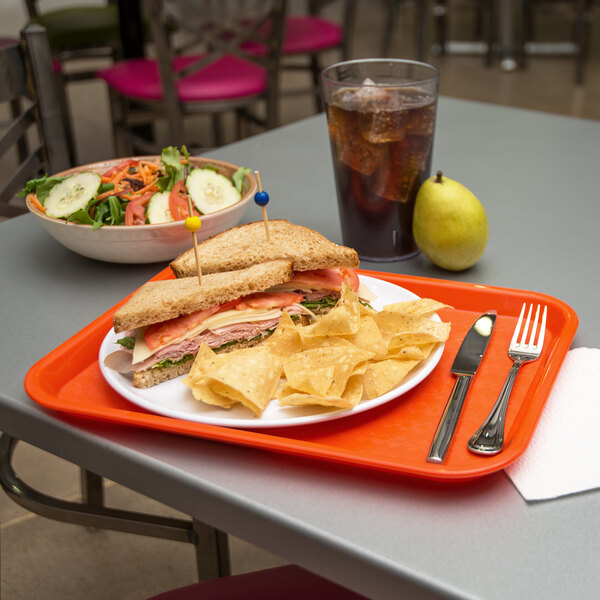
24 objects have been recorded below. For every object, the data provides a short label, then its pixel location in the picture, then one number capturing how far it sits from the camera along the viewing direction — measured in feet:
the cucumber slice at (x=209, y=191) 3.60
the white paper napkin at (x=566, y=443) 2.05
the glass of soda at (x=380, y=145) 3.34
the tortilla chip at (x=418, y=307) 2.73
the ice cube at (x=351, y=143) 3.37
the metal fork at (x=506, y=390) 2.17
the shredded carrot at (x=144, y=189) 3.66
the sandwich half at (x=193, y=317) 2.53
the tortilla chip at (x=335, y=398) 2.21
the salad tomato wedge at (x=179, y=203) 3.50
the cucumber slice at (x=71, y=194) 3.48
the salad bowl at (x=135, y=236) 3.32
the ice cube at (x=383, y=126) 3.31
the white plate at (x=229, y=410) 2.24
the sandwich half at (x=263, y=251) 2.85
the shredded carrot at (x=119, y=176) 3.77
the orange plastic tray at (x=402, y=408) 2.13
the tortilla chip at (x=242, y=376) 2.24
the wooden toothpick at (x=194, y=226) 2.69
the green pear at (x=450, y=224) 3.29
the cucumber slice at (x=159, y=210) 3.47
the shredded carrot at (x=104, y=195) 3.52
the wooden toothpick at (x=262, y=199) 2.98
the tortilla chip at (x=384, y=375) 2.33
